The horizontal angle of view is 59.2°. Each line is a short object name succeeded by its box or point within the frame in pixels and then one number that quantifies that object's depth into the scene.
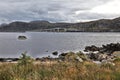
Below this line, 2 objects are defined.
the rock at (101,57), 17.29
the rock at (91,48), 30.43
